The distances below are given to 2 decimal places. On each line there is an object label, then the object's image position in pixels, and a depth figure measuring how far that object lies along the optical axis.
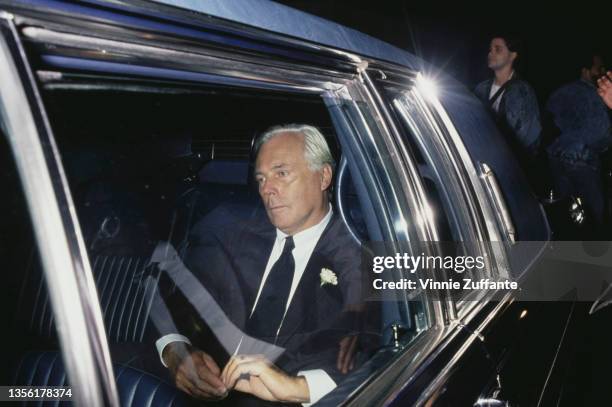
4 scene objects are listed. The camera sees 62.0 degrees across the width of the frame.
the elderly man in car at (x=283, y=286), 1.48
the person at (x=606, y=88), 4.12
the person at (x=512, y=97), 3.98
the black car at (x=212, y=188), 0.75
